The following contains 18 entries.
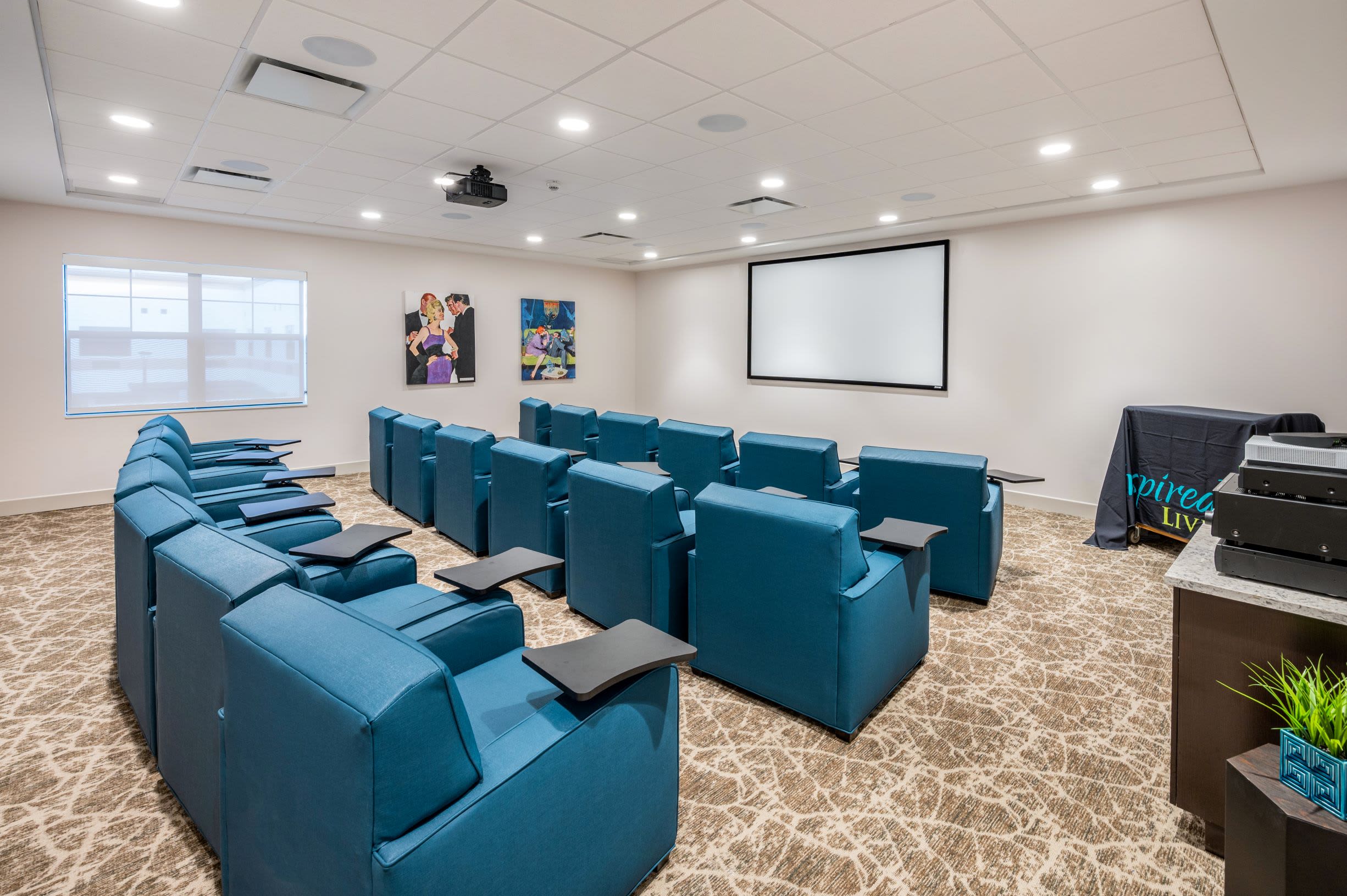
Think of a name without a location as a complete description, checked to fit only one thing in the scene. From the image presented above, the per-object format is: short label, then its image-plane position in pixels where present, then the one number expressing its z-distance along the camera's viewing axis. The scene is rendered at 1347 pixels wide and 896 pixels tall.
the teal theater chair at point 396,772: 1.10
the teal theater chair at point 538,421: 7.05
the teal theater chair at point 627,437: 5.76
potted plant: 1.30
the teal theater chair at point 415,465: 5.31
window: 6.27
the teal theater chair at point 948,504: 3.67
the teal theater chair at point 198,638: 1.54
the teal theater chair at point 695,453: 5.05
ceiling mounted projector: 4.68
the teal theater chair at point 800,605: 2.38
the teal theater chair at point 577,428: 6.30
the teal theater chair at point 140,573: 1.98
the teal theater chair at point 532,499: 3.79
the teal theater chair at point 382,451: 6.14
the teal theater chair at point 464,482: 4.52
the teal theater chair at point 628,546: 2.94
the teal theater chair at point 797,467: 4.20
